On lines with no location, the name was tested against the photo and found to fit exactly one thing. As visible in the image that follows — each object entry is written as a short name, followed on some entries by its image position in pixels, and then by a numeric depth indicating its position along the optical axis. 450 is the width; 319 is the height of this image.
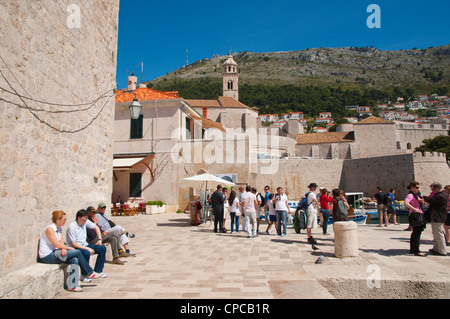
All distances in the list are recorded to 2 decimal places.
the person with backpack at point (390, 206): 11.13
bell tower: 65.23
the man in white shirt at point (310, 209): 7.41
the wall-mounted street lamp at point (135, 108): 8.04
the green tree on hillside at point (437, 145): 44.85
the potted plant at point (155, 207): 15.35
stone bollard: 5.83
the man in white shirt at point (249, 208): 8.34
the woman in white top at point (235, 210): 9.44
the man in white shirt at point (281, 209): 8.71
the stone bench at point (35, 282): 3.10
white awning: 15.12
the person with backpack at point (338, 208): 6.66
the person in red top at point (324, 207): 8.45
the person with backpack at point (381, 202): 10.88
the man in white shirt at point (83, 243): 4.42
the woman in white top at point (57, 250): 3.98
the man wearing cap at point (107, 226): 5.77
